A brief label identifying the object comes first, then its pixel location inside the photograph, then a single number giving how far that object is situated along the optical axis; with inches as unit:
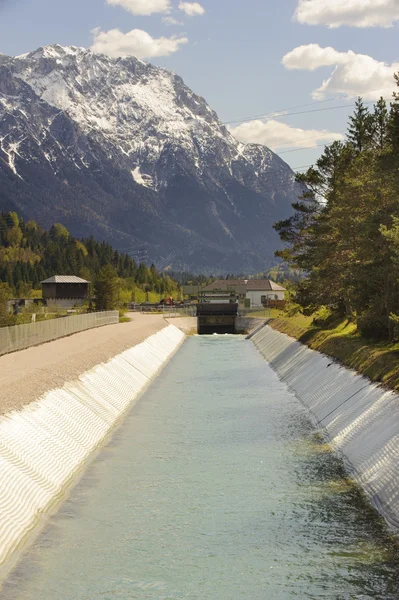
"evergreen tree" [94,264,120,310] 5536.4
